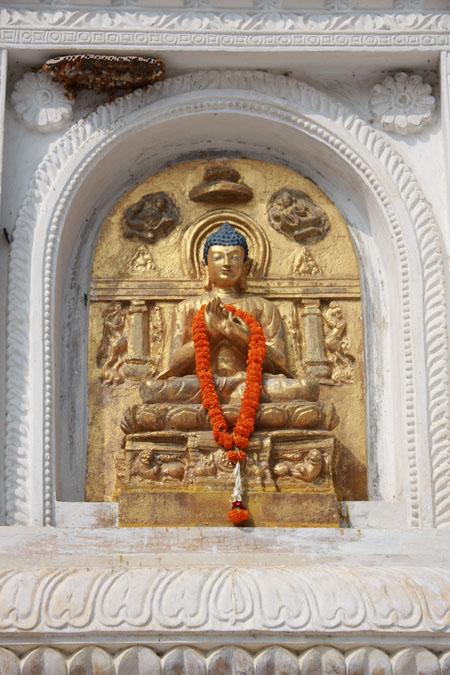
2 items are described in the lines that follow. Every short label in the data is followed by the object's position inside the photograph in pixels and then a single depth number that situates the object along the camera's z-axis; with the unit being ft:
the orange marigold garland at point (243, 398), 25.96
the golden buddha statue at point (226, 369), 26.63
